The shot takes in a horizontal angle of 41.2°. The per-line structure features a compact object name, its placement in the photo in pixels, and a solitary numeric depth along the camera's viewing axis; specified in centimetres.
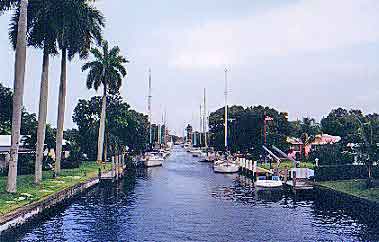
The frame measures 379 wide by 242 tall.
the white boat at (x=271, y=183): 6303
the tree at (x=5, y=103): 7522
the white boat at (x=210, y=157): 14125
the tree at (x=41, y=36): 4825
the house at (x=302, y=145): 10361
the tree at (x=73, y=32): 4928
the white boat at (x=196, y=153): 18102
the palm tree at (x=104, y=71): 8588
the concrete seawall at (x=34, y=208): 3021
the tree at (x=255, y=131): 10515
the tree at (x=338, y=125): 11318
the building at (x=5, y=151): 6469
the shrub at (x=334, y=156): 6544
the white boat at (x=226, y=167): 9425
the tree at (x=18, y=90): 3935
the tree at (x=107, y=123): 9812
